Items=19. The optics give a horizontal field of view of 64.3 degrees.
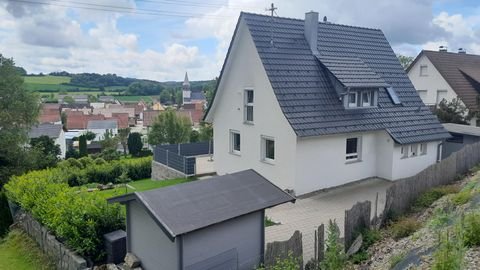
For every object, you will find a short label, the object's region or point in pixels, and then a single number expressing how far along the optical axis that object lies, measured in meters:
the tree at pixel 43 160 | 26.83
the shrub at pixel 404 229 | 9.09
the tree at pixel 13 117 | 24.66
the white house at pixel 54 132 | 52.62
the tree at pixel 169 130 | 43.69
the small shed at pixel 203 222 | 6.99
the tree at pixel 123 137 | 58.06
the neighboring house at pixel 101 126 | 76.44
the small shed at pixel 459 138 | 20.31
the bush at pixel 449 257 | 4.59
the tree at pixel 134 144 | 47.41
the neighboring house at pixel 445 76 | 30.02
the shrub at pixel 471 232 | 6.25
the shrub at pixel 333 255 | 7.11
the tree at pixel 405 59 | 52.44
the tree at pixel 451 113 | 26.06
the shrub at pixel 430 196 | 11.60
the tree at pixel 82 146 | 47.56
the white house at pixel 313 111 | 14.98
